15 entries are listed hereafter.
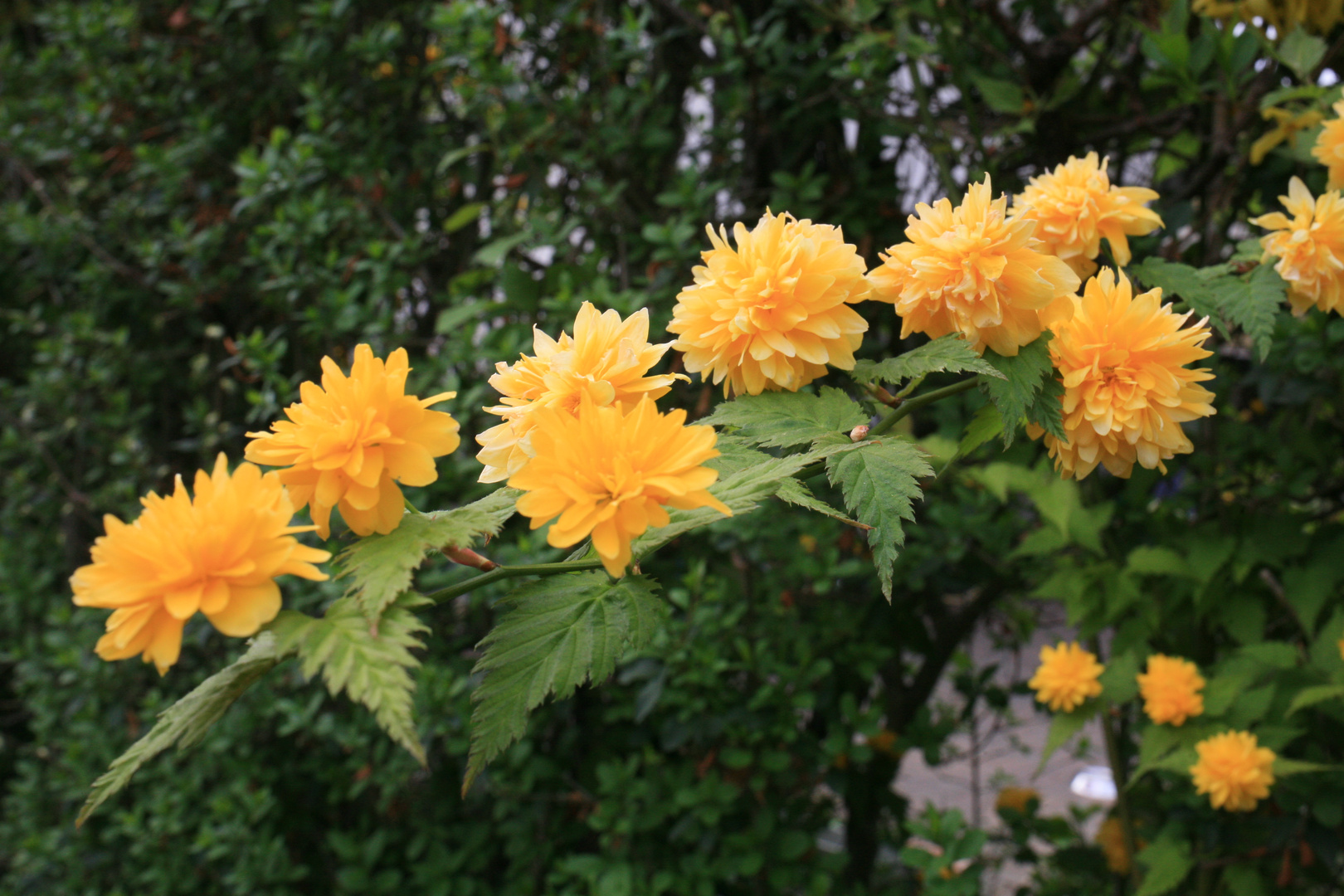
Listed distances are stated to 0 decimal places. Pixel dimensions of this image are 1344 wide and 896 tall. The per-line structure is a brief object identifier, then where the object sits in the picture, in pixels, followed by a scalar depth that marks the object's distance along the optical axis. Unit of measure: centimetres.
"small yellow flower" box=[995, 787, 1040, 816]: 101
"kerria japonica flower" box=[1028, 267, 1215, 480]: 36
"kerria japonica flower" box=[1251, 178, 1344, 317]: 41
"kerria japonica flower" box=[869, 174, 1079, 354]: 36
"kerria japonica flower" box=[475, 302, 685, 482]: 35
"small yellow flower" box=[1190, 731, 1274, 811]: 55
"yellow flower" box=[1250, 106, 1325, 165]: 54
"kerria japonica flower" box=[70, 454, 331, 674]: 31
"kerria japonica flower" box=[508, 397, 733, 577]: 32
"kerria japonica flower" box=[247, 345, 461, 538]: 33
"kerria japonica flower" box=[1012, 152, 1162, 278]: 40
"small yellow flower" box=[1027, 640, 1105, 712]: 65
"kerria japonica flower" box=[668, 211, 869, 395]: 36
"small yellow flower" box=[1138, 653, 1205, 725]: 60
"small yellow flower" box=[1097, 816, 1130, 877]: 78
